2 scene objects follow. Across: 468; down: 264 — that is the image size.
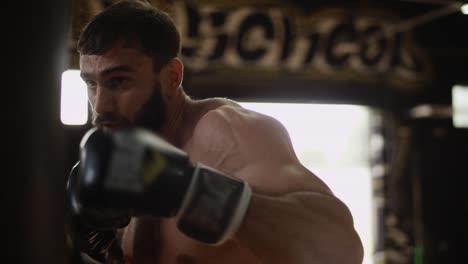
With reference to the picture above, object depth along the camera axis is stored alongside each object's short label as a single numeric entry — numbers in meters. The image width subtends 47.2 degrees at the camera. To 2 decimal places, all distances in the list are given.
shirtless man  0.80
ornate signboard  3.26
